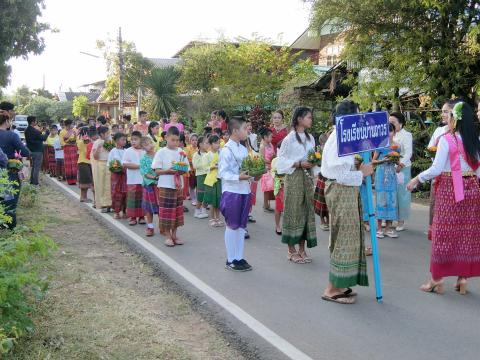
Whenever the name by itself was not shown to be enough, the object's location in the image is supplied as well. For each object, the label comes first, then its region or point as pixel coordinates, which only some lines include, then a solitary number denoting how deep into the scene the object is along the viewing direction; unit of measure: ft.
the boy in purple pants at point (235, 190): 20.76
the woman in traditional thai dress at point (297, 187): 21.56
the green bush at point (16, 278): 11.75
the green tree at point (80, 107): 181.17
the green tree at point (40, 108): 201.44
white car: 158.67
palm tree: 102.22
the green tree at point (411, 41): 38.01
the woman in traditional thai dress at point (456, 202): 17.28
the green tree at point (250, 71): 91.71
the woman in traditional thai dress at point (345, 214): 16.61
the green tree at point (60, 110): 193.26
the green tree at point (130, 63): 134.31
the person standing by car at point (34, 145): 43.14
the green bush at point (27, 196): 34.12
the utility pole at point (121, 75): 107.34
